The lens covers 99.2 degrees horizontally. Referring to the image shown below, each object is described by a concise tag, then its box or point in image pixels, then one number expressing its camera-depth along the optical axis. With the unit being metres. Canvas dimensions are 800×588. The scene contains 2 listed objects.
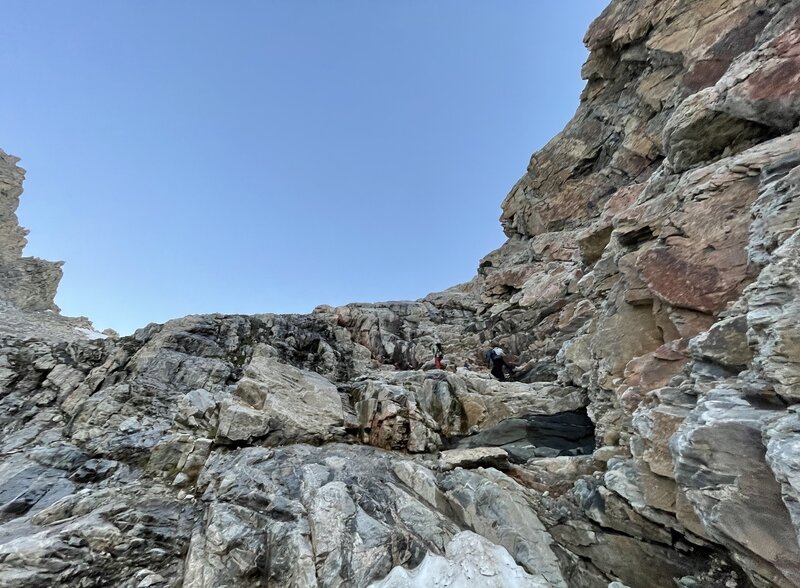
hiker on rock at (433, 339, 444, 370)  25.52
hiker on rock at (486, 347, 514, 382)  22.39
